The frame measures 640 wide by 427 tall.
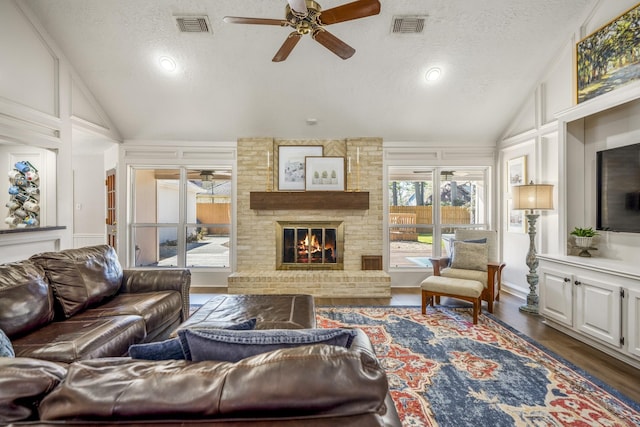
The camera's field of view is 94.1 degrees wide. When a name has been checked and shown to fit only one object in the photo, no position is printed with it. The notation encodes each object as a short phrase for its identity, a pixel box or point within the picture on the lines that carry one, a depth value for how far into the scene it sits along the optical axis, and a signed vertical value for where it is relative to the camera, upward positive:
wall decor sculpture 3.24 +0.21
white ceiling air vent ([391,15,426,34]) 3.20 +2.09
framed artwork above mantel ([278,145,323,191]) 4.89 +0.84
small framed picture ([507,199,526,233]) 4.34 -0.08
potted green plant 3.01 -0.22
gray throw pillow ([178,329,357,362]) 0.94 -0.40
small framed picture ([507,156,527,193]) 4.27 +0.64
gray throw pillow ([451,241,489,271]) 3.78 -0.54
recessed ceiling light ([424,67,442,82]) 3.81 +1.83
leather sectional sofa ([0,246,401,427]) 0.72 -0.45
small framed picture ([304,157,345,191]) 4.86 +0.65
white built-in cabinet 2.37 -0.79
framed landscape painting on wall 2.64 +1.52
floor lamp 3.59 +0.10
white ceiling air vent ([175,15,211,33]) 3.19 +2.09
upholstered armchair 3.60 -0.62
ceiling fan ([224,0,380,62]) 2.18 +1.54
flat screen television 2.71 +0.24
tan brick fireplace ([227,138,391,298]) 4.85 -0.05
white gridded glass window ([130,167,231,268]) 5.08 +0.02
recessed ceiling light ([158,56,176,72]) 3.67 +1.89
